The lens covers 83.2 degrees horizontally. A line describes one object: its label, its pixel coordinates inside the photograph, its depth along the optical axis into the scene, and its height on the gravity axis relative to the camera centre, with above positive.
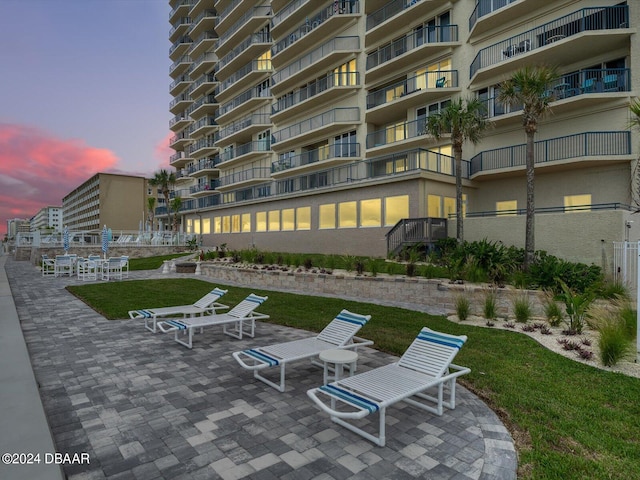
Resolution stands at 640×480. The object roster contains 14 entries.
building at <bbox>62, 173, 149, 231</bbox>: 92.19 +10.72
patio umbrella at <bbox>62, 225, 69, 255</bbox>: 24.13 +0.21
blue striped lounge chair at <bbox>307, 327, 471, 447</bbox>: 3.62 -1.64
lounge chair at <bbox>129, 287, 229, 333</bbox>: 8.28 -1.66
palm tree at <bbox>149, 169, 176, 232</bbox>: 57.00 +9.90
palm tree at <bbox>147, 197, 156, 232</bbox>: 55.66 +5.35
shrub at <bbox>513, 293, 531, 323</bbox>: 8.89 -1.78
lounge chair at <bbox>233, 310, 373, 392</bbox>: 5.03 -1.67
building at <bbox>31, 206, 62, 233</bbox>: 195.85 +10.60
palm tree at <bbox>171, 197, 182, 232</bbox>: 47.68 +4.86
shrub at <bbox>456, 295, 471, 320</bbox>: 9.27 -1.79
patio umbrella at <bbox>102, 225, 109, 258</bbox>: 21.57 +0.08
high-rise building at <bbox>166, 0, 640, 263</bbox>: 17.16 +7.90
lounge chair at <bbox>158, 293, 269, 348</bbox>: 7.17 -1.69
